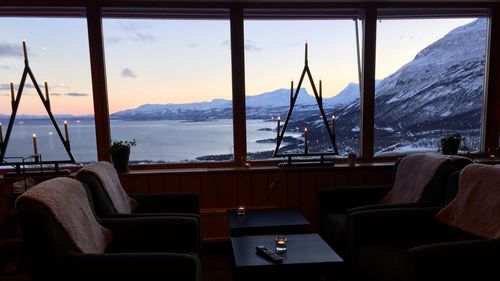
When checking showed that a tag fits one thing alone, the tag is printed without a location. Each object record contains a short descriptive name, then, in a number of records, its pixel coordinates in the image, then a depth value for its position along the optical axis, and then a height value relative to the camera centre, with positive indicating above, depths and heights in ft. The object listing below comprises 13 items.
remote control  5.84 -2.52
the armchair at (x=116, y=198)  6.93 -1.92
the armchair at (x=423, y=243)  5.04 -2.37
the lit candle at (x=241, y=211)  8.61 -2.46
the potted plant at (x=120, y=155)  9.59 -1.02
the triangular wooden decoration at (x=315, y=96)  10.66 +0.44
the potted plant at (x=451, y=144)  10.39 -1.03
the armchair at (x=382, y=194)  7.53 -2.06
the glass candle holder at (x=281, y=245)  6.30 -2.50
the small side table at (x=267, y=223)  7.57 -2.54
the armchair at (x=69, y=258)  4.83 -2.05
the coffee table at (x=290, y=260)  5.72 -2.60
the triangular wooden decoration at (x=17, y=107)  9.40 +0.42
